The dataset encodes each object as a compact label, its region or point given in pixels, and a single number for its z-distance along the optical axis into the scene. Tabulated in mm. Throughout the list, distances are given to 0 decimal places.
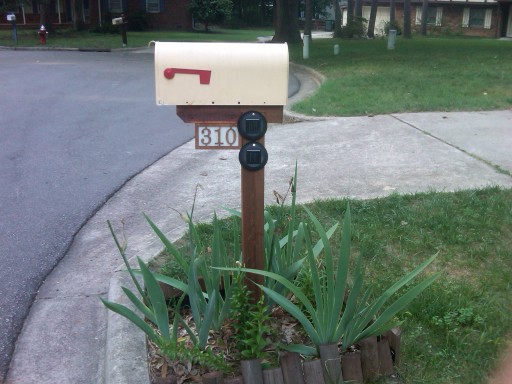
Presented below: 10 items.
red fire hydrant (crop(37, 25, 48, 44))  26125
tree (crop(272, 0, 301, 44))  25672
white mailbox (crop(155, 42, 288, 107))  3156
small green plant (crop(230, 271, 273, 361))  3203
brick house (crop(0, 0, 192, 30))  35500
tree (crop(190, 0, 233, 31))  40719
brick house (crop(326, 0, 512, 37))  46406
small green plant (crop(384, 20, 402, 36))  37219
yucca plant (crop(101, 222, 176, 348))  3080
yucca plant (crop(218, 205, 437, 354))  3082
